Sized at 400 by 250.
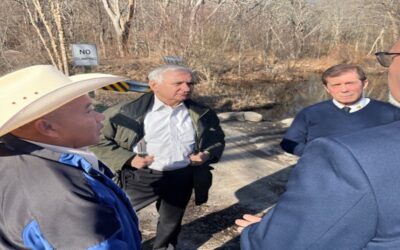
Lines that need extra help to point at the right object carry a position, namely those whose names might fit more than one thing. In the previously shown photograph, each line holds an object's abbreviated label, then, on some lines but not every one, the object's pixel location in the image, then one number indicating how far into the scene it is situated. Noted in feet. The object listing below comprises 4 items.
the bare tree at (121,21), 63.05
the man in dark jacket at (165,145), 9.53
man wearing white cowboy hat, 3.81
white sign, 19.67
